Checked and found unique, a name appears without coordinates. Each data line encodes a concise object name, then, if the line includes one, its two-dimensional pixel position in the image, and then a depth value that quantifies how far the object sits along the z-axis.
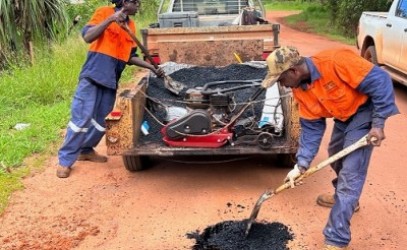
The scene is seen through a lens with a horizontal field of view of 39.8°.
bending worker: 3.60
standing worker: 5.25
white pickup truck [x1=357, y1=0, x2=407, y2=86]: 8.30
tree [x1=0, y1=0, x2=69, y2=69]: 9.44
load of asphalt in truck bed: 5.48
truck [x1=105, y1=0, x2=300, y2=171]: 4.93
